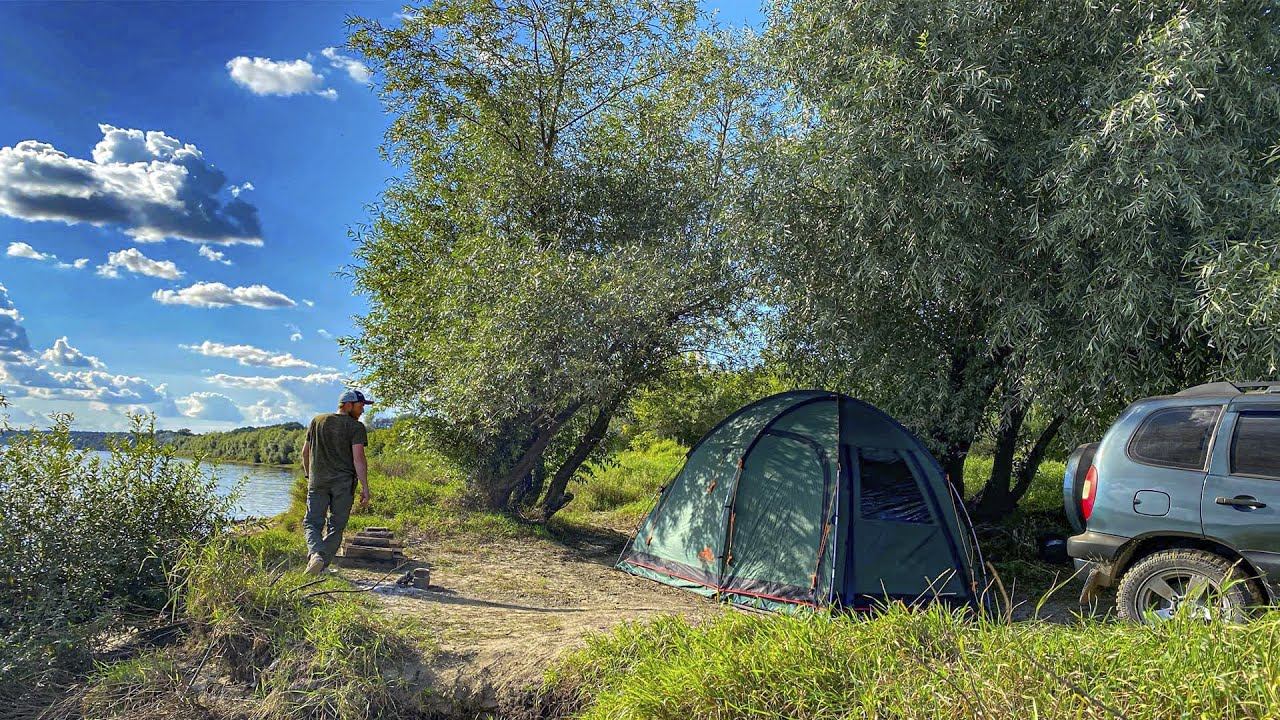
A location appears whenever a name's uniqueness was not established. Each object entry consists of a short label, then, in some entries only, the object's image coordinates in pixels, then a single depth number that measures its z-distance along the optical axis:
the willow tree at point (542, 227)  11.36
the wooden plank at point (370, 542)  9.51
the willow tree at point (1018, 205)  8.46
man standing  8.49
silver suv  6.38
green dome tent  7.96
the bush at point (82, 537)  5.79
